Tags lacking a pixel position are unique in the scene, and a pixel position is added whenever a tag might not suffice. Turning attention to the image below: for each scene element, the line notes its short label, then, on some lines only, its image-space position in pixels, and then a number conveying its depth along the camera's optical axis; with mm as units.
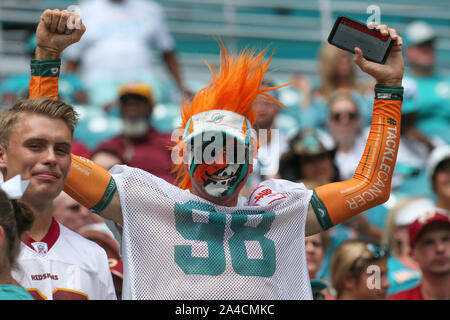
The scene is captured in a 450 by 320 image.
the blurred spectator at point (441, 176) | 11219
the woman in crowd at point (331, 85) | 13359
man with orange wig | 5762
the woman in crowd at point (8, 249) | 4789
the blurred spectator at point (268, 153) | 10469
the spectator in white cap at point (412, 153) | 12855
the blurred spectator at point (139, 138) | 11307
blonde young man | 5777
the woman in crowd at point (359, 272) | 8531
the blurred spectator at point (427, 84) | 14633
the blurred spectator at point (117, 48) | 14320
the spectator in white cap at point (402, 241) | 10149
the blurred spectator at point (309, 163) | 11250
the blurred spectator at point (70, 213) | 8641
